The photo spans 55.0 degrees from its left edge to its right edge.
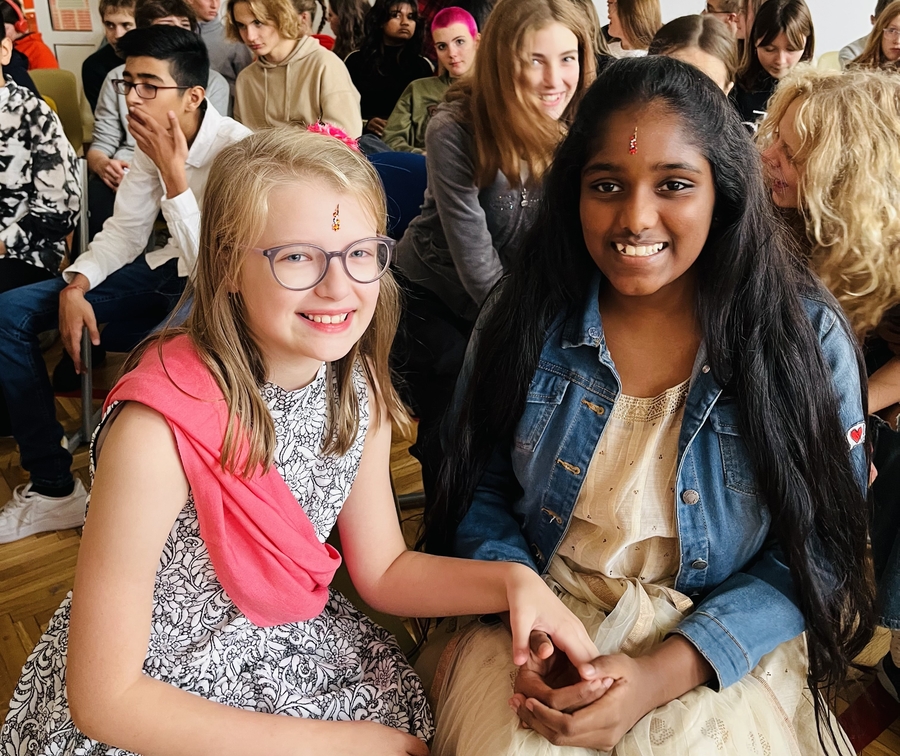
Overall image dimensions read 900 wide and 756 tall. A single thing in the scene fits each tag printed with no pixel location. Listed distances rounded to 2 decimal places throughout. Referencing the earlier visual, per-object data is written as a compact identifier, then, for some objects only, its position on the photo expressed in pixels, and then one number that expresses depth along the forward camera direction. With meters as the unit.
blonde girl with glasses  0.81
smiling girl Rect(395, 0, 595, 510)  1.67
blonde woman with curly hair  1.36
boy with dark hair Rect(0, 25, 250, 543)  2.14
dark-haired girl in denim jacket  0.93
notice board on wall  5.59
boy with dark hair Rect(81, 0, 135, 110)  3.67
